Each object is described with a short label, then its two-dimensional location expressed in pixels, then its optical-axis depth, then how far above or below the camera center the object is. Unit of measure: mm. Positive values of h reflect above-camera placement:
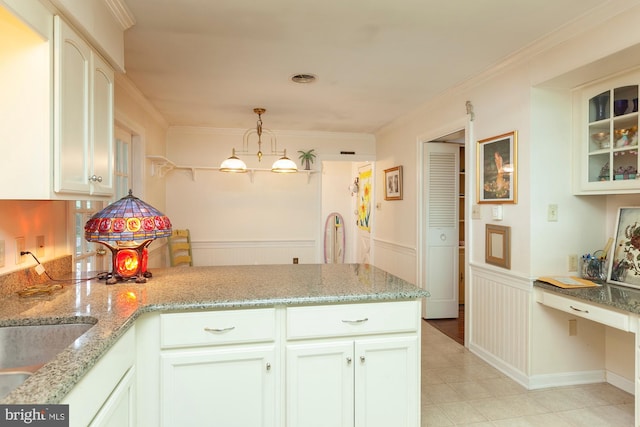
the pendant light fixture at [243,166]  3330 +443
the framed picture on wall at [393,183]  4453 +395
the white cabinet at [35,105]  1353 +420
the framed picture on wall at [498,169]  2648 +355
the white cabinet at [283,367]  1555 -702
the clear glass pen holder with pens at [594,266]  2479 -365
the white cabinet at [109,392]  1007 -573
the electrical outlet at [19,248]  1690 -166
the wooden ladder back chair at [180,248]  4508 -437
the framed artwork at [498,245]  2719 -248
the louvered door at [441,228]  4043 -162
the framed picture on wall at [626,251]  2266 -240
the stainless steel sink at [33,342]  1346 -489
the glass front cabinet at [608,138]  2193 +502
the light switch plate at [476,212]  3055 +16
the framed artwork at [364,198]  5773 +260
